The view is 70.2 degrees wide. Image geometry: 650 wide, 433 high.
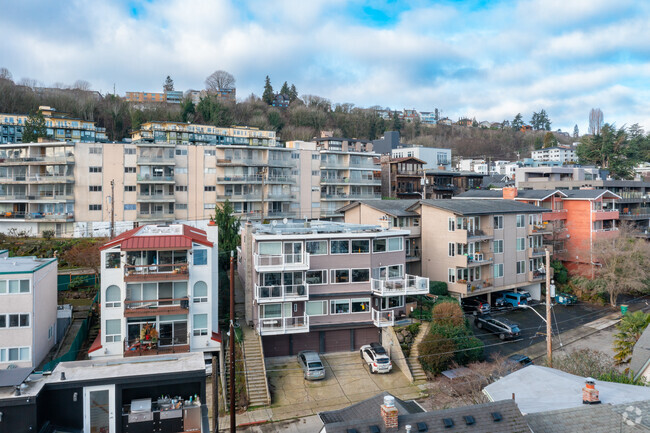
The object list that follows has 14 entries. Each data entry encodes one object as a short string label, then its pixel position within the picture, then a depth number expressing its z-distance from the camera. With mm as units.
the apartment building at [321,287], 28703
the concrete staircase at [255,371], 24578
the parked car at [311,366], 26453
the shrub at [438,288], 35953
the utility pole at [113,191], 49119
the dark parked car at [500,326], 32688
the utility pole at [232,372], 17609
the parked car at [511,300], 40084
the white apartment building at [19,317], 23875
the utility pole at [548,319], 22938
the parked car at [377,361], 27641
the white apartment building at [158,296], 25844
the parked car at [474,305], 37469
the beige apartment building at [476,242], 37094
